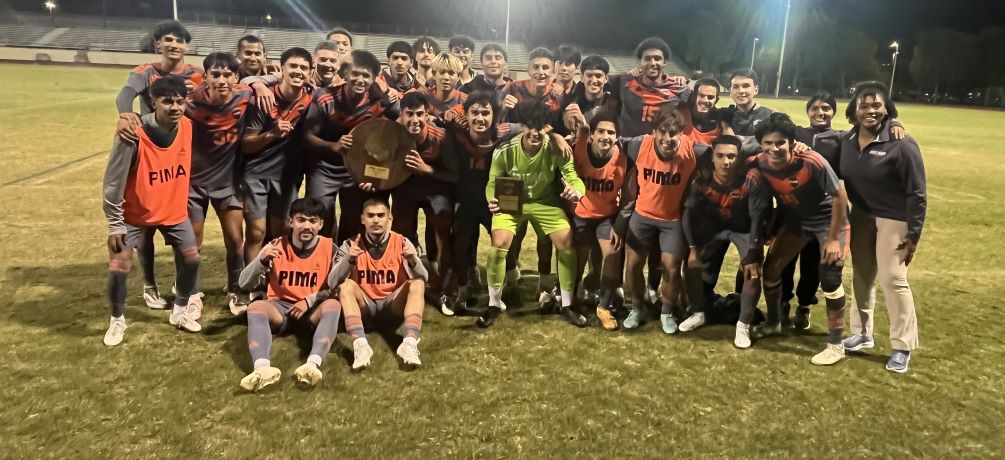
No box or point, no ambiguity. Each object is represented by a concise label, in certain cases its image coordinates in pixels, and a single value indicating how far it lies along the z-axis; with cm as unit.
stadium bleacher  4953
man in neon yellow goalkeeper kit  493
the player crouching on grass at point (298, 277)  431
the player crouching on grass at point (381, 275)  450
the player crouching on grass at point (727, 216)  455
